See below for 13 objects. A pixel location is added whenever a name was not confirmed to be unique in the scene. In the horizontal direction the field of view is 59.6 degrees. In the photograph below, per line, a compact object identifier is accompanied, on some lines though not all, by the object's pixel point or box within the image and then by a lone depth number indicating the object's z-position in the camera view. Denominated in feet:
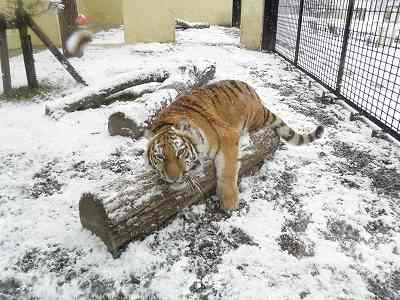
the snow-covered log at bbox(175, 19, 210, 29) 38.65
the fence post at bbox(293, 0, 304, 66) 21.95
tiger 7.06
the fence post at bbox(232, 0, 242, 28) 42.73
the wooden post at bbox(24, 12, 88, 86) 16.93
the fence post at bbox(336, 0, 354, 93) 15.75
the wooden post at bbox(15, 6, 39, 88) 16.58
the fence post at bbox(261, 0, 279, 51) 27.78
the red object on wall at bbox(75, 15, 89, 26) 23.63
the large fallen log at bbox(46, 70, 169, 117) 14.88
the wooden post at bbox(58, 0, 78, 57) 23.67
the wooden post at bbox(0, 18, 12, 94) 16.63
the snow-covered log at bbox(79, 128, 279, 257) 7.18
